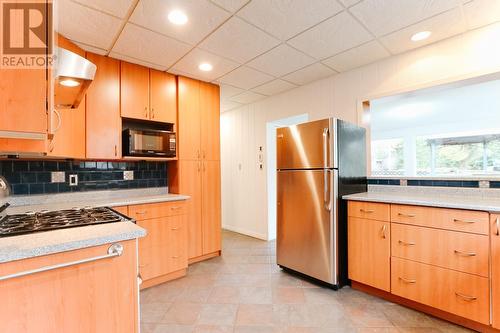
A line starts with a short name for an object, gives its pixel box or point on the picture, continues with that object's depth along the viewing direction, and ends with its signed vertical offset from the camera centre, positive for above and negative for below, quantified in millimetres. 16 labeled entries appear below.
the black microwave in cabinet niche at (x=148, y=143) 2576 +292
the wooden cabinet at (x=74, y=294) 924 -537
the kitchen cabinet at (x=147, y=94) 2633 +877
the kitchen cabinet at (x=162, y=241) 2387 -777
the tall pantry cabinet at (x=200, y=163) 3025 +66
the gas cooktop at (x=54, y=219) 1212 -304
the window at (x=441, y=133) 4857 +889
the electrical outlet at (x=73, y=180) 2496 -111
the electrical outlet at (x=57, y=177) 2391 -72
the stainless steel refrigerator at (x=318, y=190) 2322 -254
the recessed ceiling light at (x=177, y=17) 1829 +1201
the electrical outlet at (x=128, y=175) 2858 -75
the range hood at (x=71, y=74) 1159 +484
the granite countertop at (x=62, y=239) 932 -307
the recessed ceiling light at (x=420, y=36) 2165 +1205
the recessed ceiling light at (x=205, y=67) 2757 +1194
